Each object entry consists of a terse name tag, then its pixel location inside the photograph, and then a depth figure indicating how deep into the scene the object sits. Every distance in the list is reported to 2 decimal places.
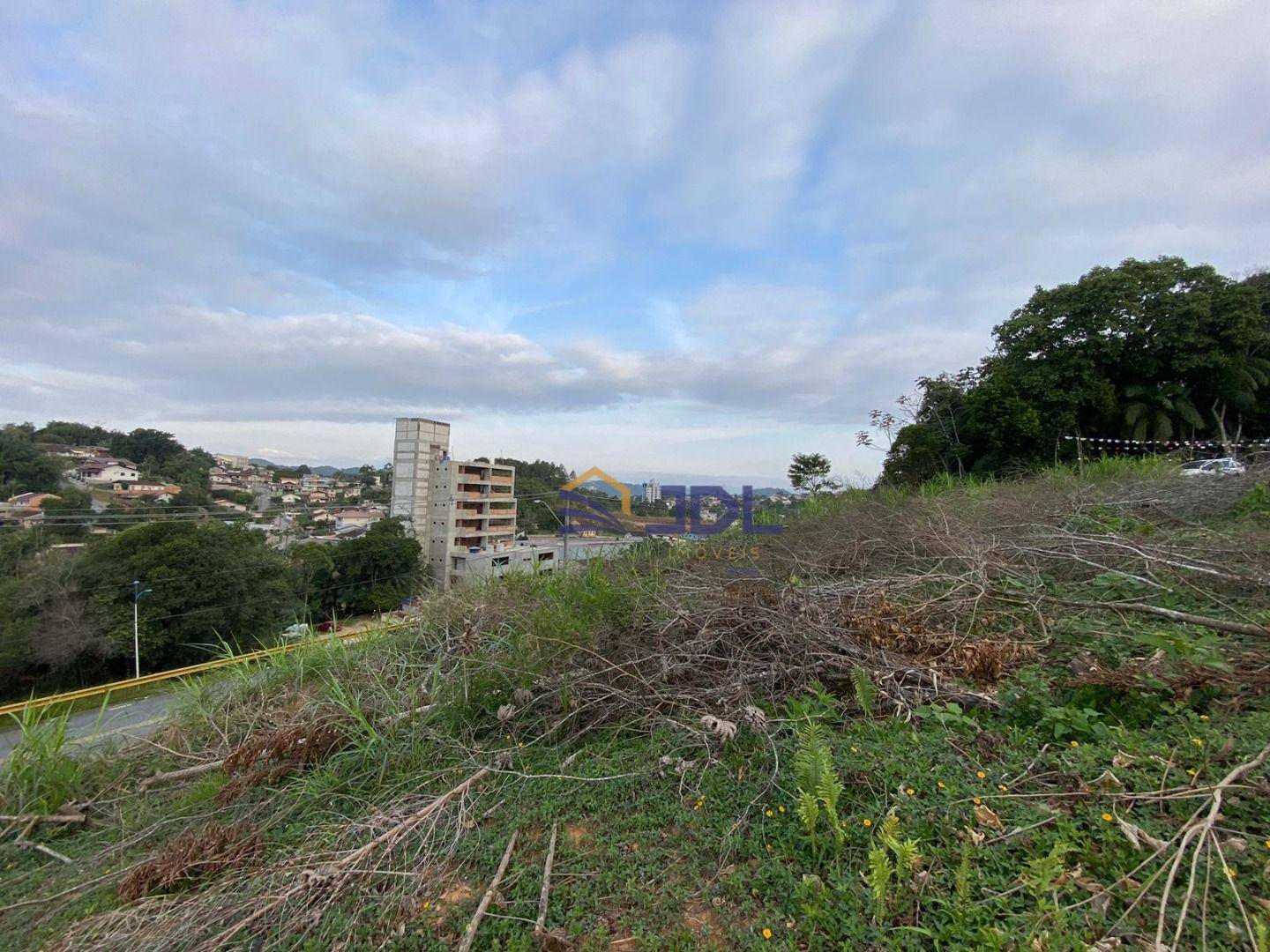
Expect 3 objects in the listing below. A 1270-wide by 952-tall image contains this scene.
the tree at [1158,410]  44.72
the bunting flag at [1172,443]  22.51
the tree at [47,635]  43.15
